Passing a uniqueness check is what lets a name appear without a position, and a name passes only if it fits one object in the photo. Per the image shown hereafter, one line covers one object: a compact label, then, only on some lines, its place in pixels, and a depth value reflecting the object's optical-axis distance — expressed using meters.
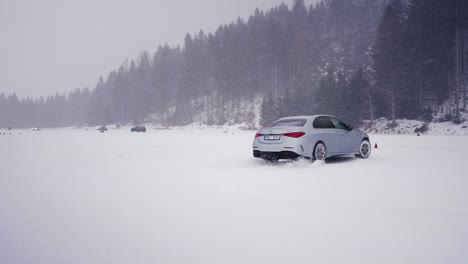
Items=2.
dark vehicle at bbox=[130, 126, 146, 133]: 48.38
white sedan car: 9.92
